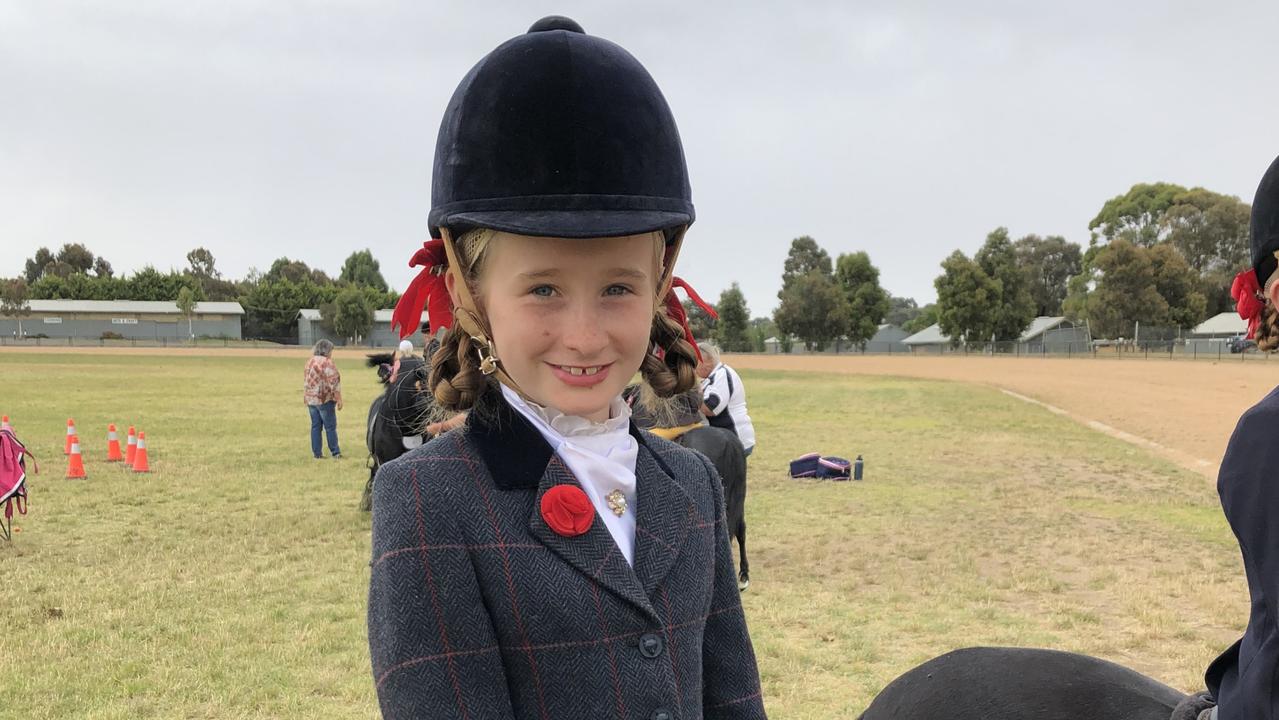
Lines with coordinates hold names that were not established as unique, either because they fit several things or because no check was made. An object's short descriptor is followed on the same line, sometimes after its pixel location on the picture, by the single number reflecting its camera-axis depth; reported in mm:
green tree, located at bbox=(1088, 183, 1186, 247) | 78000
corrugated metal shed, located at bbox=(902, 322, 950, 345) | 86375
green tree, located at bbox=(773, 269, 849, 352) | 75312
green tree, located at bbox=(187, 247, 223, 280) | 116275
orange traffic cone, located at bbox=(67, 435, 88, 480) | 11523
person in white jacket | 7234
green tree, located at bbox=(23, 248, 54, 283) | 111812
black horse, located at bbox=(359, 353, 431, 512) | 7820
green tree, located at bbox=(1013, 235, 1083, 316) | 88062
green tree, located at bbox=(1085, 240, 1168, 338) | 60719
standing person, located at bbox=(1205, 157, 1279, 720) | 1416
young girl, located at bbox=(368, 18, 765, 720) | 1254
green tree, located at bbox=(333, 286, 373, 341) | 74438
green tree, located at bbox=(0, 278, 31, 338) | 73562
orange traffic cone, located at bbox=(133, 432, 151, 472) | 12086
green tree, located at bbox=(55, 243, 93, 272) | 111000
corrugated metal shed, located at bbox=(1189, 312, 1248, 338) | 66125
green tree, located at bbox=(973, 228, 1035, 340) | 71000
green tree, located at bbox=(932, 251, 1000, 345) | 69875
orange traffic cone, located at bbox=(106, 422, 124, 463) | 13094
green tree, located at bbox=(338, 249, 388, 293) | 105875
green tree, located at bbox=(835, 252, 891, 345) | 78000
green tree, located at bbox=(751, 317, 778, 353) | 76938
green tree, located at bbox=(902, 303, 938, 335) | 97625
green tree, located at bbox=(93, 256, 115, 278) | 112250
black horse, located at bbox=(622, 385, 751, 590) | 6461
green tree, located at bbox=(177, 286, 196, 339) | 78625
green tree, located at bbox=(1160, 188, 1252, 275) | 67750
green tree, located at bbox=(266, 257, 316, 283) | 111375
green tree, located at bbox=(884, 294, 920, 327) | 115725
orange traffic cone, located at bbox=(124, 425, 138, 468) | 12461
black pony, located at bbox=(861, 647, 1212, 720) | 2102
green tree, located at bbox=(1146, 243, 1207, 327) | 61406
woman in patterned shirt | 13469
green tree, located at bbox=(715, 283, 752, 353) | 75875
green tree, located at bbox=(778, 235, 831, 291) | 94125
